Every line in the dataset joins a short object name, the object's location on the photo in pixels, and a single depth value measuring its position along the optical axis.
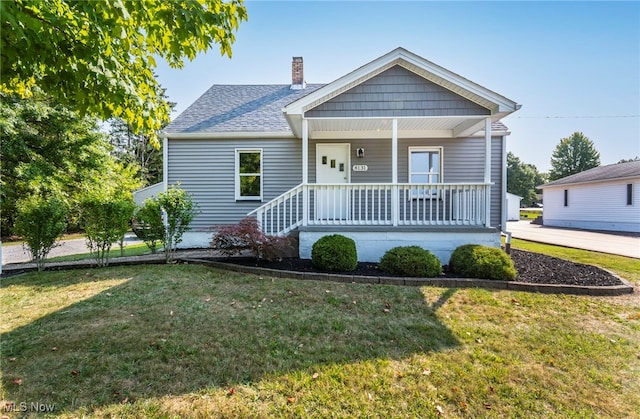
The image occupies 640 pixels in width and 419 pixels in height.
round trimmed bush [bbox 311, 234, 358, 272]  5.54
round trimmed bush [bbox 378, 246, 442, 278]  5.34
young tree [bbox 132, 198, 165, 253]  6.29
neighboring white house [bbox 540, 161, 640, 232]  16.64
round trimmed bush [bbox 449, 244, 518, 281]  5.14
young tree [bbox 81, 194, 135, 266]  5.86
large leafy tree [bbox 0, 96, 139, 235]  12.16
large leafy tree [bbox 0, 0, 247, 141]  2.50
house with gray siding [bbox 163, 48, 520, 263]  6.56
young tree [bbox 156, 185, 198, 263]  6.30
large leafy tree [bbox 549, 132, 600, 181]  43.94
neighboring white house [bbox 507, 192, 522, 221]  28.27
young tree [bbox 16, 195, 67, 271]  5.56
